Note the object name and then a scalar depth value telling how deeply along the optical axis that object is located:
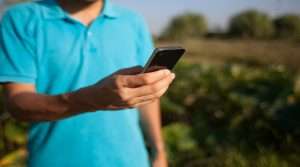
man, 1.28
